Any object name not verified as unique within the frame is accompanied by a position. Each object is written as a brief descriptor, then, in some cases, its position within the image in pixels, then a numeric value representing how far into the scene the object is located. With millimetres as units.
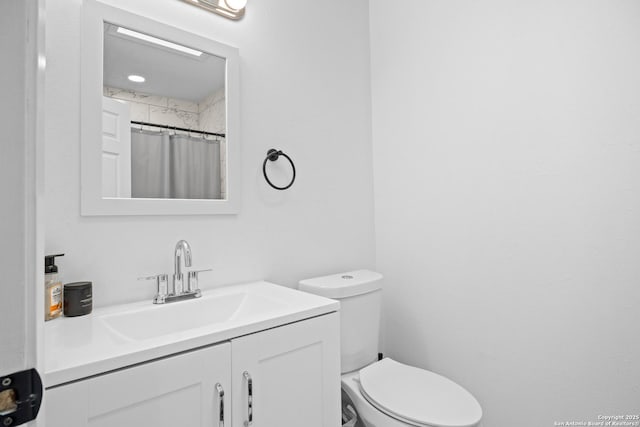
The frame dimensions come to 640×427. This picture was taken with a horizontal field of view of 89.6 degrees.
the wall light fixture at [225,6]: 1292
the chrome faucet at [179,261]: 1150
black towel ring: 1425
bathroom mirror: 1058
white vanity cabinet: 663
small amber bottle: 903
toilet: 1107
